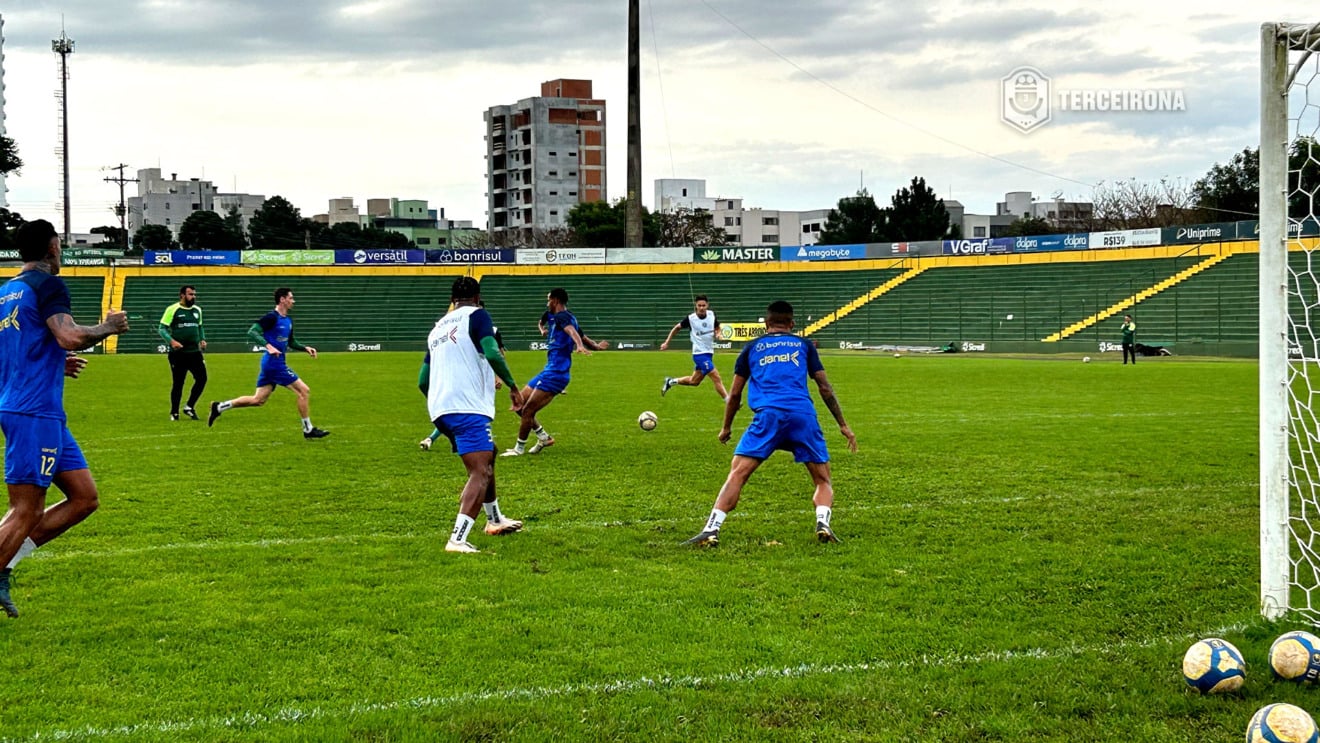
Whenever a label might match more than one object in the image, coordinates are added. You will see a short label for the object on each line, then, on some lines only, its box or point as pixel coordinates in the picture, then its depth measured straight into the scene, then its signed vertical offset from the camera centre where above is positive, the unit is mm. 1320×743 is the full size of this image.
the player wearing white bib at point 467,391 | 8133 -481
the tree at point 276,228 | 97375 +8513
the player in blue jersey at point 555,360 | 13797 -467
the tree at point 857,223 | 90375 +7762
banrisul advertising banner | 64875 +3950
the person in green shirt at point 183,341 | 17828 -192
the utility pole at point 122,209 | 88562 +9418
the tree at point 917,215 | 88250 +8056
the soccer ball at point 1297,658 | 4961 -1508
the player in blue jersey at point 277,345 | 15805 -249
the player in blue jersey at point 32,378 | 5984 -252
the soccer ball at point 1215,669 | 4863 -1519
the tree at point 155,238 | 93125 +7440
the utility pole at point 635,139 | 60375 +10145
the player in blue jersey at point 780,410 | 8352 -668
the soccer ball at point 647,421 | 16031 -1393
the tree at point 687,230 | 96562 +7818
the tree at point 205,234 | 89375 +7484
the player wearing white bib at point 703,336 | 20703 -267
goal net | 5789 +149
